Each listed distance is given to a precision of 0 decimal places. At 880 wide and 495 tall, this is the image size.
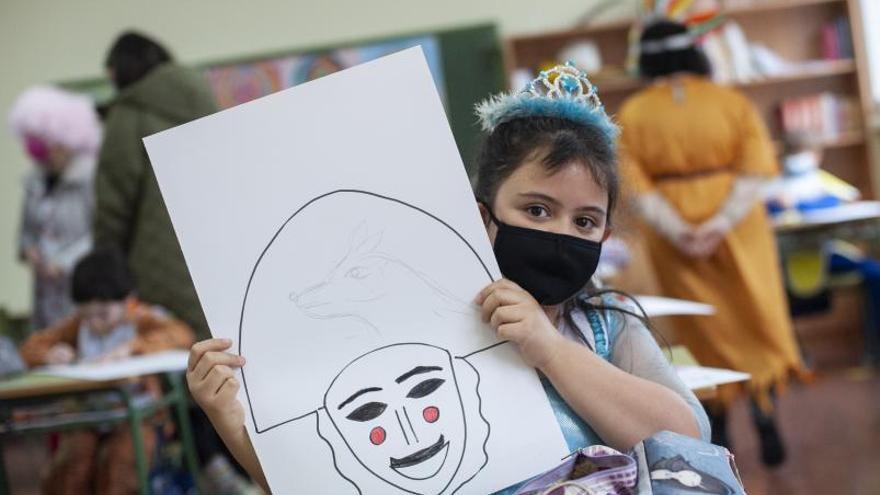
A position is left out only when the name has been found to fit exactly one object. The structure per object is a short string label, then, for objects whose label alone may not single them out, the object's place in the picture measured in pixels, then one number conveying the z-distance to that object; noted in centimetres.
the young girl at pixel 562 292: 122
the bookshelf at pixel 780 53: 682
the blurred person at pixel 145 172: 369
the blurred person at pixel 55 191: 435
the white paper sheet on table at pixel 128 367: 278
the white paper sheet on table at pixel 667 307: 213
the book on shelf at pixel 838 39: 680
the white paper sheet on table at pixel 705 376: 168
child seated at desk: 332
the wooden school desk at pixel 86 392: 272
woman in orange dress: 383
